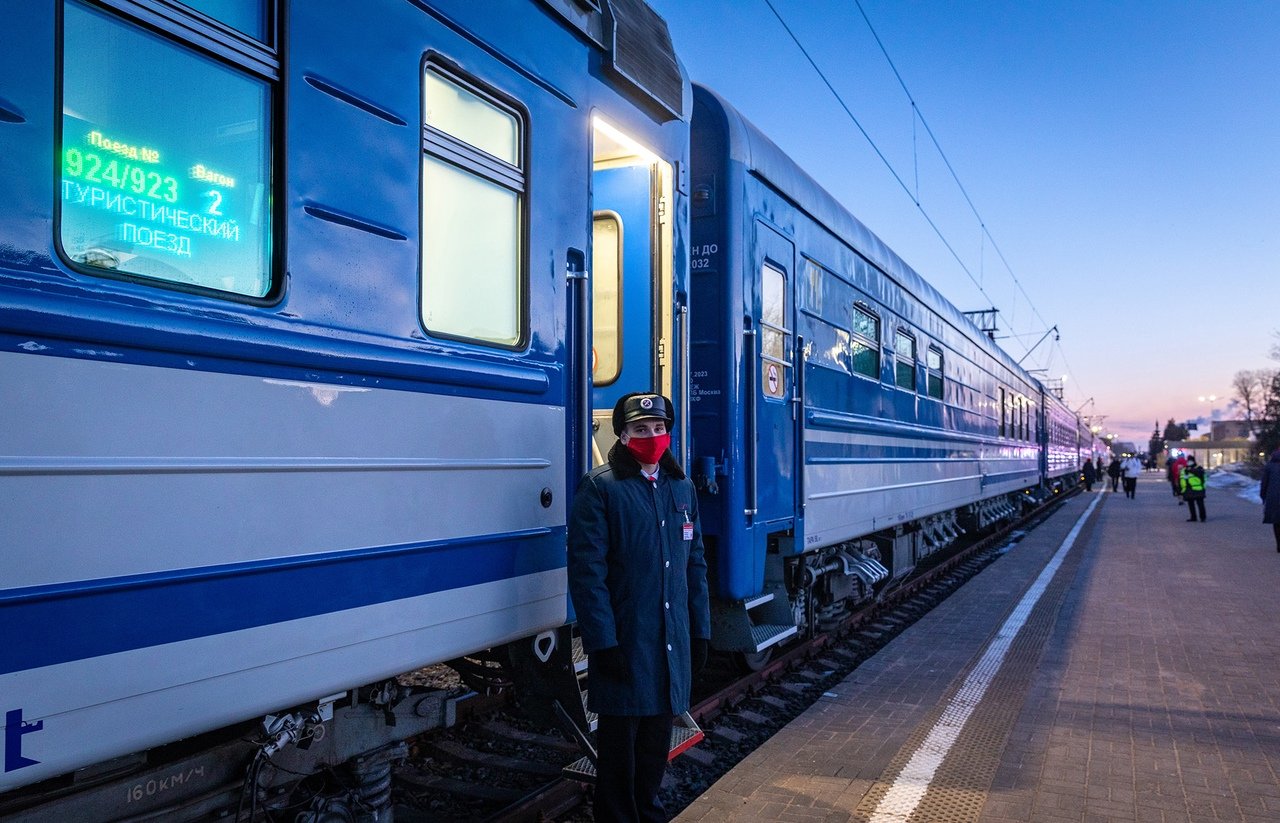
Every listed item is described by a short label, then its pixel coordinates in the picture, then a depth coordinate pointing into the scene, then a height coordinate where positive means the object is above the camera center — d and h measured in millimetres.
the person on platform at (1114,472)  41344 -1032
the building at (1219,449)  107688 +72
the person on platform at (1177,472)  26920 -718
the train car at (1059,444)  26562 +239
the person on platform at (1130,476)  33469 -946
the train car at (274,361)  1892 +239
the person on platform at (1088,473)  40188 -1008
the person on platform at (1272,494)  14344 -713
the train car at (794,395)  5664 +422
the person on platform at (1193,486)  21281 -842
